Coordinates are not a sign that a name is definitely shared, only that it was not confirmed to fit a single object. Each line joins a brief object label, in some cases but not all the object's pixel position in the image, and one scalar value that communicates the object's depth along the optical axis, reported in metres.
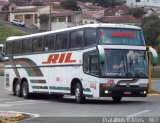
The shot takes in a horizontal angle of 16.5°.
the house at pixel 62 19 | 109.94
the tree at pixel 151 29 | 79.75
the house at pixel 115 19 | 105.72
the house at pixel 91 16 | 121.25
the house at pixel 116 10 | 140.90
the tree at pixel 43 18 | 114.88
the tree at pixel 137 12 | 134.25
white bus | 22.75
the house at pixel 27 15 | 122.53
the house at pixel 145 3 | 164.48
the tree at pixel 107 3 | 160.12
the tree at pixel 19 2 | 154.29
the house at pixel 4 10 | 132.50
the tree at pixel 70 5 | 146.00
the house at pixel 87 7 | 145.75
